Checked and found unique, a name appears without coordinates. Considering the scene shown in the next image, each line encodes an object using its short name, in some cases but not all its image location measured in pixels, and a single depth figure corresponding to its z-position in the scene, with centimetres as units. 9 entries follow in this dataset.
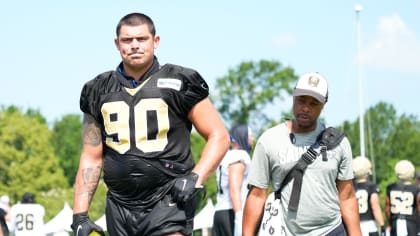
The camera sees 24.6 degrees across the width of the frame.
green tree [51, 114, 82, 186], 10538
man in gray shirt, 696
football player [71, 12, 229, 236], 595
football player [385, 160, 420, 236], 1592
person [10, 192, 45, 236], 1711
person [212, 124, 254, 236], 1109
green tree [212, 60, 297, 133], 8238
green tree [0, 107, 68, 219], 8394
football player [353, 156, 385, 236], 1558
